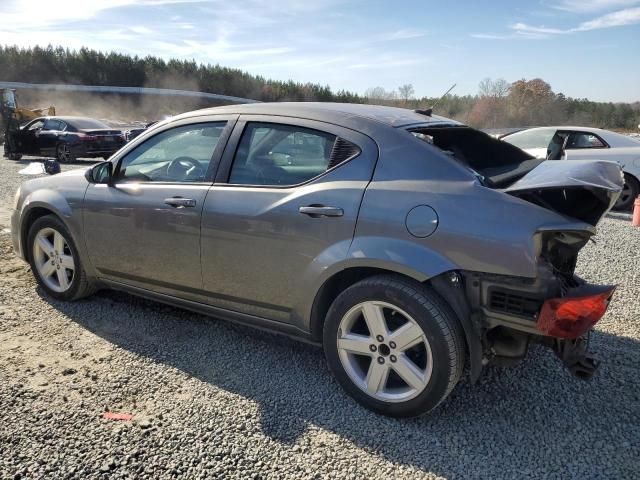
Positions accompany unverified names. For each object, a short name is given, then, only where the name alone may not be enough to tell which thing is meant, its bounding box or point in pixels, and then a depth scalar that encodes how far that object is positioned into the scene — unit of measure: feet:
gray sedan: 8.25
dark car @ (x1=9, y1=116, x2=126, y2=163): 51.65
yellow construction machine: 54.12
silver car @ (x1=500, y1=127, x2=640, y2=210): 30.12
